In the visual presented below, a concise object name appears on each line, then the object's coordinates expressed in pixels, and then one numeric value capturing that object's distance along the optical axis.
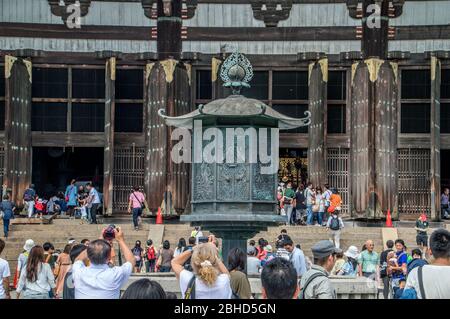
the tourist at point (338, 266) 21.26
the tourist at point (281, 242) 20.65
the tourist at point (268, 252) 22.60
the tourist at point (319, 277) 11.75
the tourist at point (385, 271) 22.38
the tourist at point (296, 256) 19.98
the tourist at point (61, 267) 16.36
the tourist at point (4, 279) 15.16
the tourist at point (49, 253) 20.75
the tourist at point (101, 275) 11.84
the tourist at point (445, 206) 34.69
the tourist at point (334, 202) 31.59
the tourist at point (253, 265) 19.38
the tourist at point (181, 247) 24.98
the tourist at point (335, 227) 28.94
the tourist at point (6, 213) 30.16
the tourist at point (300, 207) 32.84
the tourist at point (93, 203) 32.59
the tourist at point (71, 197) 33.62
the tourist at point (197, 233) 27.67
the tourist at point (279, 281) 10.14
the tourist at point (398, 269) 21.05
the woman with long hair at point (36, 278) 15.88
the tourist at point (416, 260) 16.32
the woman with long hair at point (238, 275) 13.77
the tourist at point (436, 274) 10.42
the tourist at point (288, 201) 32.53
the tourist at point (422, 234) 27.12
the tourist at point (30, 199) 32.81
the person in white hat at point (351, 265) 21.36
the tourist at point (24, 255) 20.45
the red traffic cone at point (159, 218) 33.50
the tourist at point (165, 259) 24.97
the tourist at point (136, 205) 31.86
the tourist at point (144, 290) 9.63
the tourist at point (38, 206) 33.16
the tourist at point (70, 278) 13.55
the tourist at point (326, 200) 32.19
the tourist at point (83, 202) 32.84
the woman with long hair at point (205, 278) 11.65
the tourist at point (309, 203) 32.28
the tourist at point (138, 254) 26.38
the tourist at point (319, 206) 32.22
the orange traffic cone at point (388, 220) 33.36
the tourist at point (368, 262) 23.36
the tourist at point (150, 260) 26.81
